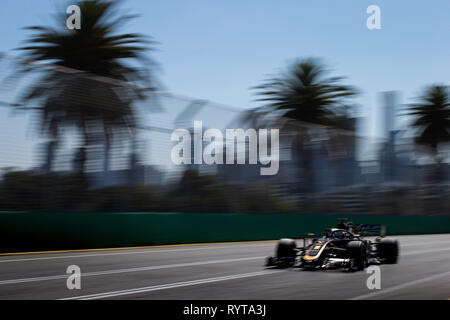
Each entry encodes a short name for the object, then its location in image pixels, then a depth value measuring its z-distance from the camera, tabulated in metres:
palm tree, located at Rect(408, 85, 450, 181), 47.25
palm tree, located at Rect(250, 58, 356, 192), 35.88
